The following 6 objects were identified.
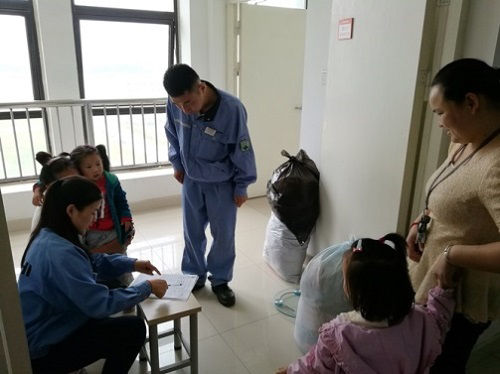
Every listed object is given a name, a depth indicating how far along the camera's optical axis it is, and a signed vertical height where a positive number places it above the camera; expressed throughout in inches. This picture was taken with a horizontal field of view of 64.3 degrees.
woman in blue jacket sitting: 50.1 -28.6
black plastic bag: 98.3 -30.0
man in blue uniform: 82.1 -20.1
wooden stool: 57.9 -35.1
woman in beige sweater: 37.3 -11.6
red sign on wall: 82.1 +8.6
